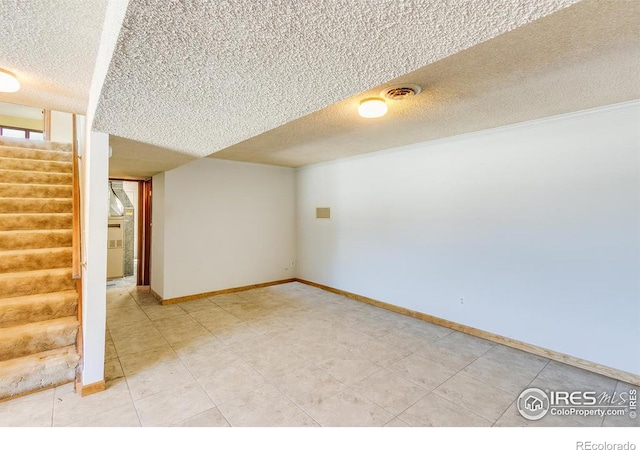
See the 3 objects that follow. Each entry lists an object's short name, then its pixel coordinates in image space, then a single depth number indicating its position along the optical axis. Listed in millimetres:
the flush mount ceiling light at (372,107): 2389
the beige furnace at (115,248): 5895
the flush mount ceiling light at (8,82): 2049
